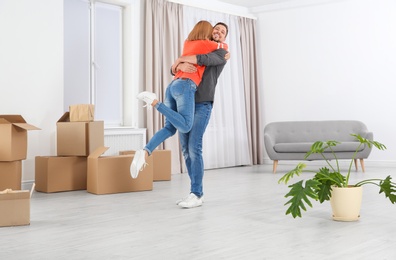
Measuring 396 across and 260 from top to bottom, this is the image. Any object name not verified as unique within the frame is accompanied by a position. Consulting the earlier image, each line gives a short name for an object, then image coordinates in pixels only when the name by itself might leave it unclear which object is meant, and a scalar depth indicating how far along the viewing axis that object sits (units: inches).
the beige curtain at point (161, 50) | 261.3
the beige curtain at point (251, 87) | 323.6
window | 252.5
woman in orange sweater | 143.3
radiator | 242.8
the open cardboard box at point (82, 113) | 198.5
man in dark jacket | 147.8
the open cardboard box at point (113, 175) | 185.6
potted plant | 126.2
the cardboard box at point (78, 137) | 195.3
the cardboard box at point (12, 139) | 171.3
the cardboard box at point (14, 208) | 122.6
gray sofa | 269.4
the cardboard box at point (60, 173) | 191.9
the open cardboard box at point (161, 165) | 229.8
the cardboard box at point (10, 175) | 173.8
